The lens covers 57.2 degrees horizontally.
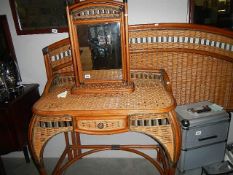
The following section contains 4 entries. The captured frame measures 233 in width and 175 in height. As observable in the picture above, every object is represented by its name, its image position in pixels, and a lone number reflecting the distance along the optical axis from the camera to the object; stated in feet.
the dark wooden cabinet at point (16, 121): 5.65
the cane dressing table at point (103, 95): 4.28
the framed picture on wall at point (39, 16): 6.21
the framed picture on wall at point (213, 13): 5.88
